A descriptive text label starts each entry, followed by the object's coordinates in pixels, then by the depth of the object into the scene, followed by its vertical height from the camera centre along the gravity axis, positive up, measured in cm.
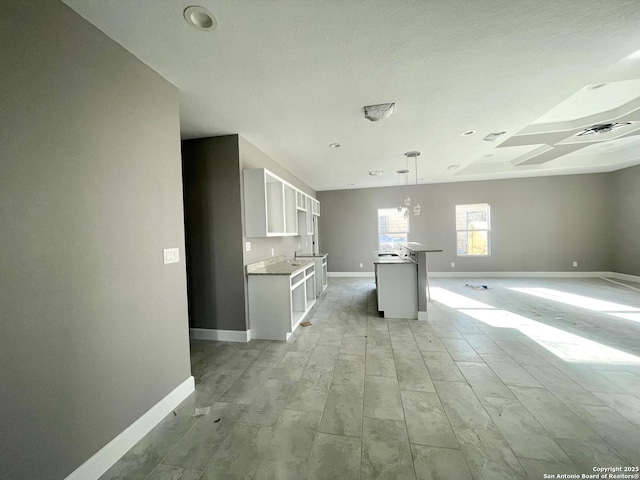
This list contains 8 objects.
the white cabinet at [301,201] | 436 +67
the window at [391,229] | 709 +10
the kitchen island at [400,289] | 374 -91
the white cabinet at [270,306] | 304 -92
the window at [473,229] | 668 +2
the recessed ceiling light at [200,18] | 130 +126
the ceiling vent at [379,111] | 237 +126
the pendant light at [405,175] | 501 +136
